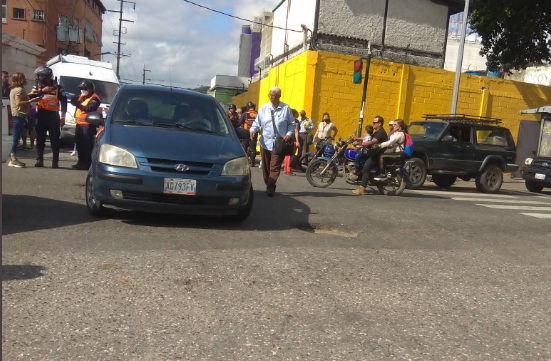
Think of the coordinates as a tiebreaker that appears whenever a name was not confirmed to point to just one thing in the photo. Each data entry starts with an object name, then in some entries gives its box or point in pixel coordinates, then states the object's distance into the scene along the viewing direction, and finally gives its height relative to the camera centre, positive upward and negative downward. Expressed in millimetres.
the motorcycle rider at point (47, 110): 10148 +13
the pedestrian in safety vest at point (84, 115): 10156 -45
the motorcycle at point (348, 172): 10894 -688
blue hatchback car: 5676 -469
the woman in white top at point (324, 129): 15086 +151
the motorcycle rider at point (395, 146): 10617 -95
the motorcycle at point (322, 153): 13359 -445
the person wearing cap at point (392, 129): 11092 +240
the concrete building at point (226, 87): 46562 +3325
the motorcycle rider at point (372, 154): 10477 -277
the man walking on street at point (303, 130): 15938 +73
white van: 16422 +1176
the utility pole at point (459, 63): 16516 +2565
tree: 18656 +4261
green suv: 13320 -100
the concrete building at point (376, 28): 20391 +4236
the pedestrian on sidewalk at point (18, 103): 9914 +83
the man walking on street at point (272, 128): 8742 +36
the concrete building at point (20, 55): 27156 +2792
